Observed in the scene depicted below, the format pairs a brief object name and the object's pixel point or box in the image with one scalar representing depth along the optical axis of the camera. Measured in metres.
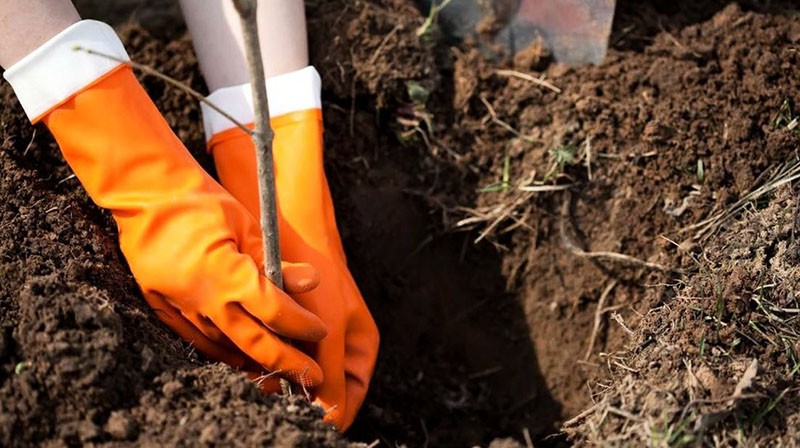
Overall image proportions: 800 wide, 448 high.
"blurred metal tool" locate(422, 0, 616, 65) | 0.95
